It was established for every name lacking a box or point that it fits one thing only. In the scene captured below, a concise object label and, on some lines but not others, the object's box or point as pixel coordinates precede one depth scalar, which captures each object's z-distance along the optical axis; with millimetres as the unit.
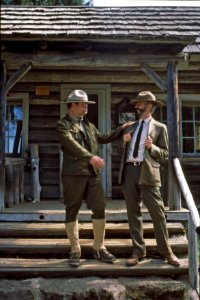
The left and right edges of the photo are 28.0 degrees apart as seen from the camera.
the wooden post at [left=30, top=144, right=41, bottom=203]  8086
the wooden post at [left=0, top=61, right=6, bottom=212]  6117
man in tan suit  4871
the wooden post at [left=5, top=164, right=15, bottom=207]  6980
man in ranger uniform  4809
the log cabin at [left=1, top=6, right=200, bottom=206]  8219
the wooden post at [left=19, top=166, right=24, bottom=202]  7793
